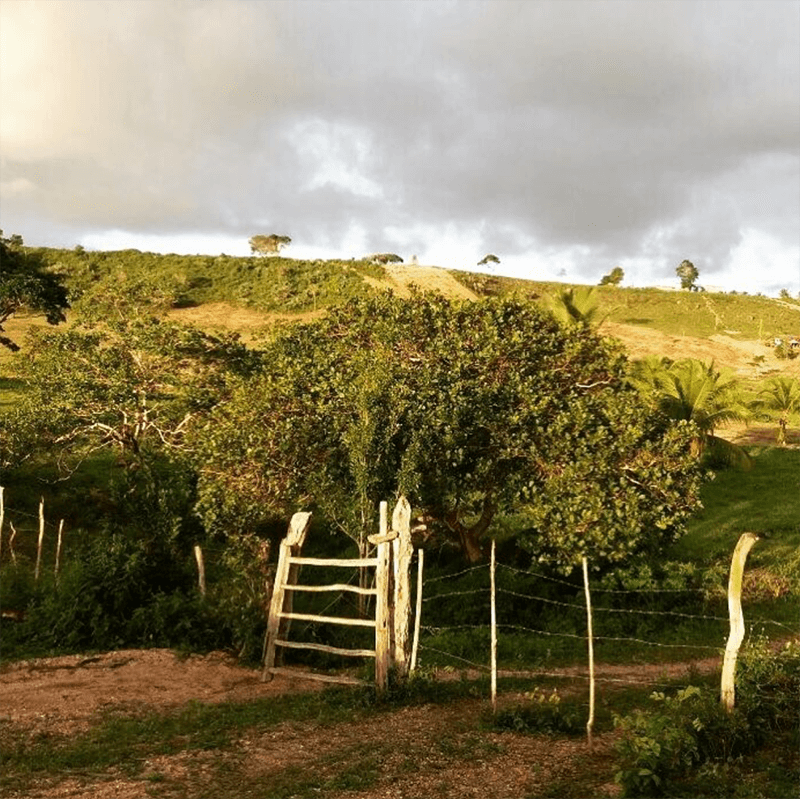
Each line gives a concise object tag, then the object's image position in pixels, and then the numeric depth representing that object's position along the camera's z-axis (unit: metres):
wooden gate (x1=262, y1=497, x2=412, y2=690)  10.32
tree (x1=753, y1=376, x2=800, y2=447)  35.12
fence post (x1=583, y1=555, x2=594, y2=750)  8.29
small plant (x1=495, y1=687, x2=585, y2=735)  8.87
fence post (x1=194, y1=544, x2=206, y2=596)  14.61
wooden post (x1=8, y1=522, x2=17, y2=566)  17.03
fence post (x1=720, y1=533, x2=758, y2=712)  7.79
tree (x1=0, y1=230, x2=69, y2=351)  21.69
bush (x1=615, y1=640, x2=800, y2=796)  6.78
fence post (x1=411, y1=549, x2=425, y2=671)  10.57
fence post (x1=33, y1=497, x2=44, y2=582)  16.00
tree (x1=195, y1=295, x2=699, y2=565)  14.42
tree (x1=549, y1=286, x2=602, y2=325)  25.98
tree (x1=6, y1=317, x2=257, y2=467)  19.86
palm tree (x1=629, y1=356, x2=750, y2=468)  25.48
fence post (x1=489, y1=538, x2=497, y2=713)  9.32
